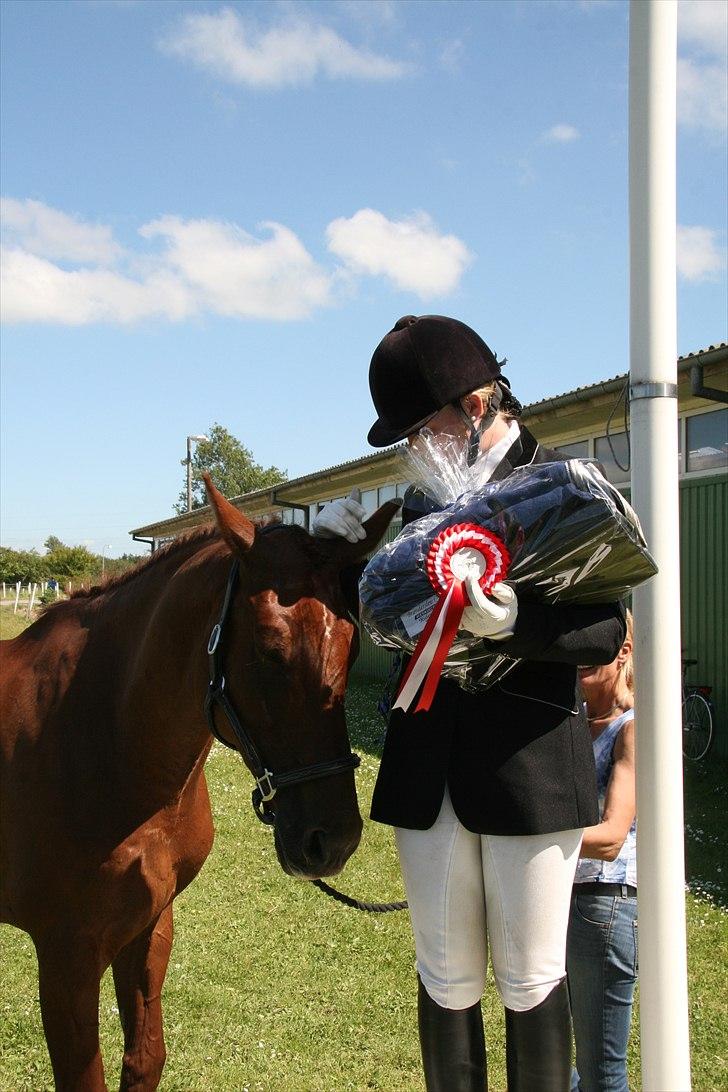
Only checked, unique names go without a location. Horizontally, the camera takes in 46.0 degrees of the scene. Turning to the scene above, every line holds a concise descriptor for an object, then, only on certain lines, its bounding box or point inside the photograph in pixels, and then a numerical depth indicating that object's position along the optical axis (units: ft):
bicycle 30.22
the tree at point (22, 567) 162.53
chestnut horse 6.93
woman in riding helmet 5.94
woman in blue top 8.66
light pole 99.62
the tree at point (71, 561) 139.23
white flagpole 6.16
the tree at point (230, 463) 220.43
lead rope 8.61
